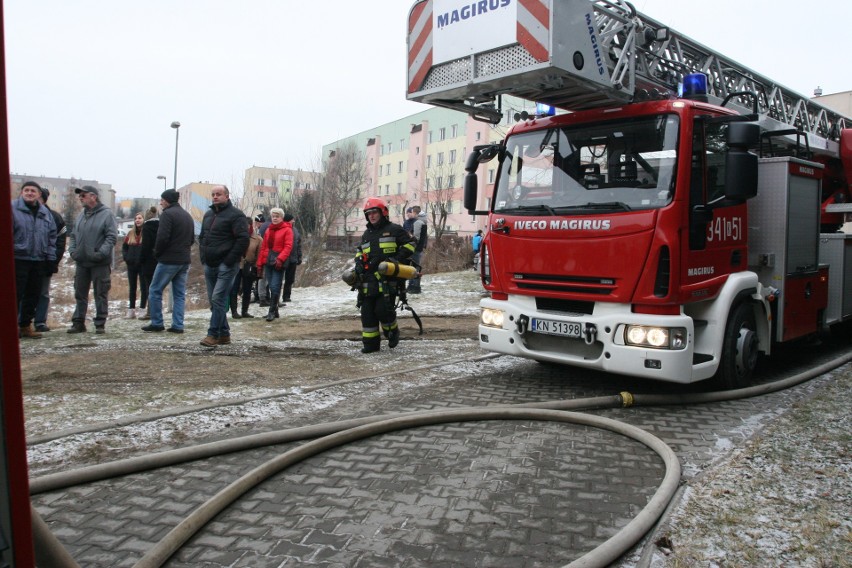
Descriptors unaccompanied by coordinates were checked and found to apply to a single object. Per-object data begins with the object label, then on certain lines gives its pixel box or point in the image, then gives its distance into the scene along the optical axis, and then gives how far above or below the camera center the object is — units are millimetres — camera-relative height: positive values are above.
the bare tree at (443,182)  45562 +4798
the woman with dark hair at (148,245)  9656 -30
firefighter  7531 -169
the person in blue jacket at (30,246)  7699 -42
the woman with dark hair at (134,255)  11062 -213
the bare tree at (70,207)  64188 +3765
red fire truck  5137 +422
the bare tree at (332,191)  27656 +3300
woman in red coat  10305 -152
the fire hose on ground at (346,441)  2662 -1285
